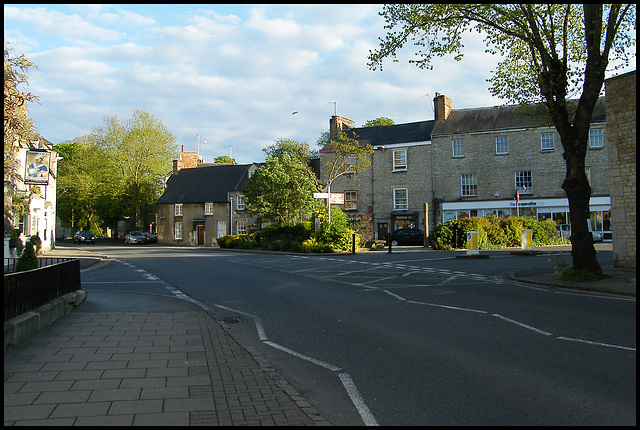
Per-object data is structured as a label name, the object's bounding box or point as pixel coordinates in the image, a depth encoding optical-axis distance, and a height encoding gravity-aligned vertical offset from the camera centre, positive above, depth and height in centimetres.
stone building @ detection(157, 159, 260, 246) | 5194 +289
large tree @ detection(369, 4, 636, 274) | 1329 +490
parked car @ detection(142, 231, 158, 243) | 5885 -47
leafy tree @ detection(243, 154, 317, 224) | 3825 +309
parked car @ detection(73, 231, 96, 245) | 5634 -32
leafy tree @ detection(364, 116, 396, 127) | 6769 +1476
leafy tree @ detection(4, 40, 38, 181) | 798 +210
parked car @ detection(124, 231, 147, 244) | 5706 -43
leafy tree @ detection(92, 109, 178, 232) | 5919 +965
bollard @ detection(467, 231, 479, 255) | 2288 -67
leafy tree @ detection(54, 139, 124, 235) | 5781 +589
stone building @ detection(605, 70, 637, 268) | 1573 +197
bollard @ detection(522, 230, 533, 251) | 2555 -67
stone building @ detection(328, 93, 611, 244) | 3834 +463
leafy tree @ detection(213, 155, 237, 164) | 9250 +1368
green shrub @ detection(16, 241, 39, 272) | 1100 -55
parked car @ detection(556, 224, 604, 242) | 3603 -50
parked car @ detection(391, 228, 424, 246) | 3731 -63
